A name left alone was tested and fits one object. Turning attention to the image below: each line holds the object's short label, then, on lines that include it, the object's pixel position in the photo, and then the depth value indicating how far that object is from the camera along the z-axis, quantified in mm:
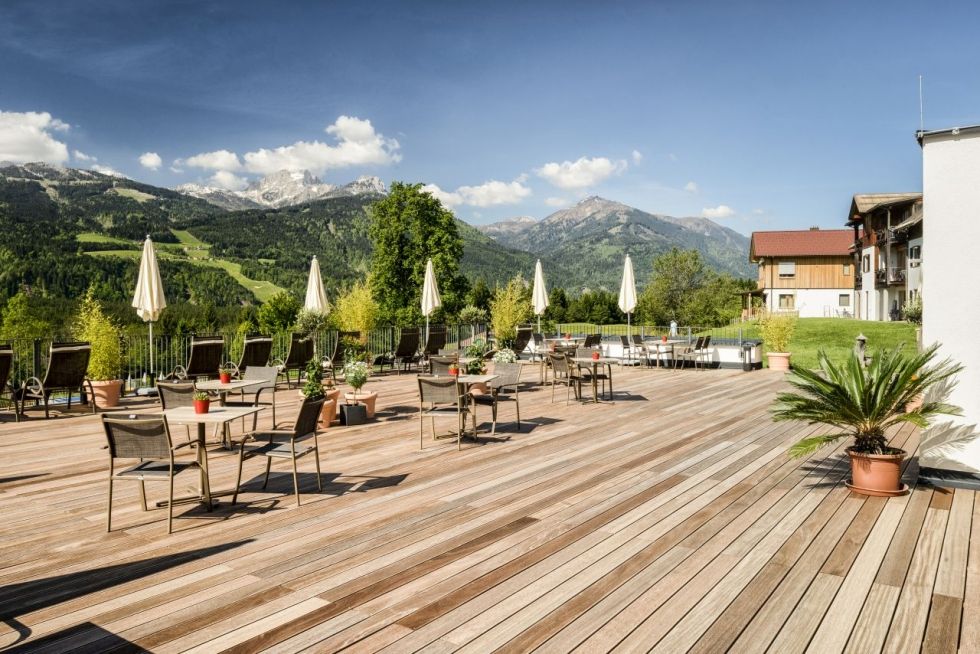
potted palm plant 4516
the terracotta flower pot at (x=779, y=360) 14898
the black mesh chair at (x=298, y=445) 4371
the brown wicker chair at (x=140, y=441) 3721
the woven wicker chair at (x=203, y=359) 9102
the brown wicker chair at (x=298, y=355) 10555
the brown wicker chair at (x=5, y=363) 7523
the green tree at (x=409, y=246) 32281
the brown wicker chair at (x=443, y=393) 6281
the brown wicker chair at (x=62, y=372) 7895
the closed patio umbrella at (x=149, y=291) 9422
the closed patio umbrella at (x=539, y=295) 15008
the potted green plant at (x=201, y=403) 4395
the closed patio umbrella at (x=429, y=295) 13039
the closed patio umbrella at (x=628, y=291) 14885
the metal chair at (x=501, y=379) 7160
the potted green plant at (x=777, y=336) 14570
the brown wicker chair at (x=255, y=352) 9781
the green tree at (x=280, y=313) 46656
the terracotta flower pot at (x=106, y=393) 8938
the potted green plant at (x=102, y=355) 8977
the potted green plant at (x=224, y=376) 6043
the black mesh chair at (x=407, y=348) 12930
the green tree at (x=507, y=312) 16875
